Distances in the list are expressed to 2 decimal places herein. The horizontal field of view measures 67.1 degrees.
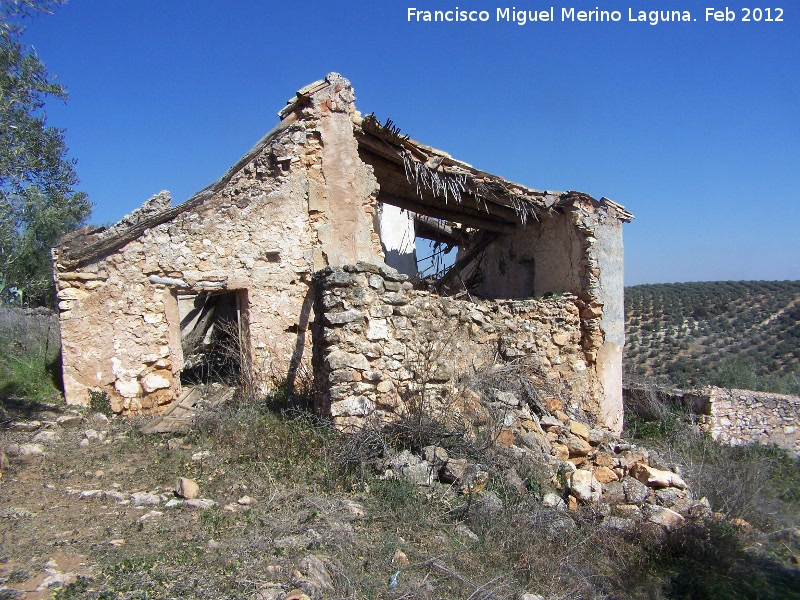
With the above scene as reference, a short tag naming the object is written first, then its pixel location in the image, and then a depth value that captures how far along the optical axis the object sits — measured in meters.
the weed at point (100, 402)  7.55
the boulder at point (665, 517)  5.63
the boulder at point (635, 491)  5.96
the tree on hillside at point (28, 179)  6.30
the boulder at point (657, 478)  6.20
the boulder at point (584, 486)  5.85
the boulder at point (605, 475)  6.45
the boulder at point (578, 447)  6.88
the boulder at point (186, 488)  5.18
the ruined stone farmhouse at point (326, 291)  6.63
